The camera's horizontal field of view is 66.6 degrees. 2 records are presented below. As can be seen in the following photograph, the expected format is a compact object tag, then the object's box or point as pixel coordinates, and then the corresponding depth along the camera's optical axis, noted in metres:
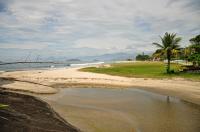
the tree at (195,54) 28.11
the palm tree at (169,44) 28.35
